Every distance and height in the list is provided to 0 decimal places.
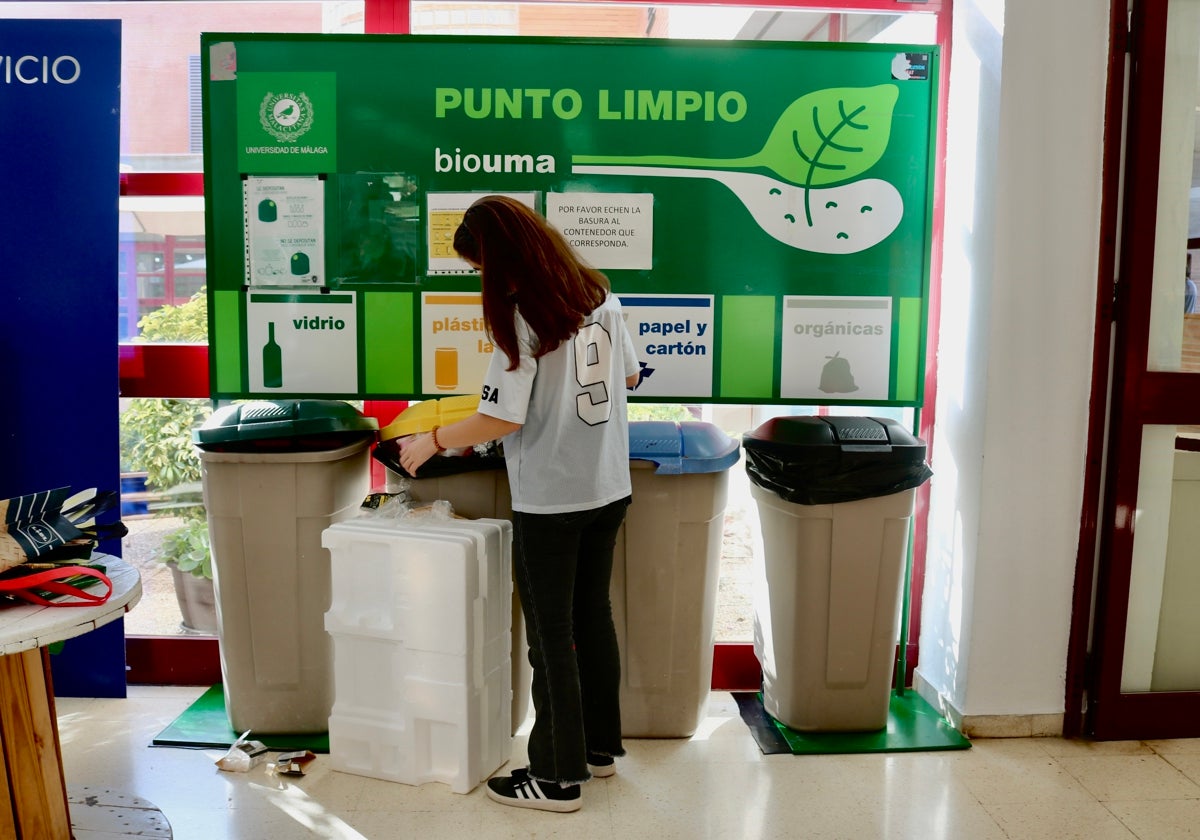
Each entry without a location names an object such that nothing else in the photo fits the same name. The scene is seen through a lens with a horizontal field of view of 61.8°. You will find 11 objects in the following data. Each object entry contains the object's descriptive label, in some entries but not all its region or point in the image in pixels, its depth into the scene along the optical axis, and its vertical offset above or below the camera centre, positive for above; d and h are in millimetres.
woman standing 2477 -315
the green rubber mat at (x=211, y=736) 3100 -1313
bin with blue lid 3088 -778
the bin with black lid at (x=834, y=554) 3084 -718
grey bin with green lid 3039 -692
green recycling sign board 3297 +413
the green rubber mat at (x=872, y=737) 3145 -1315
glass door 3088 -289
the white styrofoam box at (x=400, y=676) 2777 -1003
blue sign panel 3279 +195
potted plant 3585 -563
